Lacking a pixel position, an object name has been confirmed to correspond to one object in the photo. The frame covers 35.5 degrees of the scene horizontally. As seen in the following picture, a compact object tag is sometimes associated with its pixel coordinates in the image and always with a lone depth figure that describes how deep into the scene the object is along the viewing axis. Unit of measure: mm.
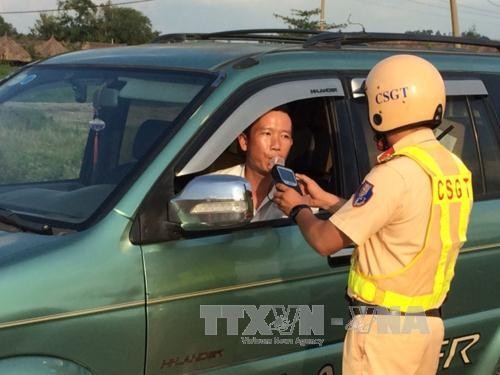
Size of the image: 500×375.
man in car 3264
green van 2496
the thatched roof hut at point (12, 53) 49812
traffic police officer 2408
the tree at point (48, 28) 72938
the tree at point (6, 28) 79062
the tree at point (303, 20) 50462
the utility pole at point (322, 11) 44956
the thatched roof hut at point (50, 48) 46141
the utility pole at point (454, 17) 26641
